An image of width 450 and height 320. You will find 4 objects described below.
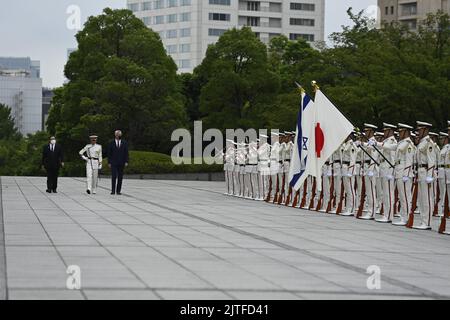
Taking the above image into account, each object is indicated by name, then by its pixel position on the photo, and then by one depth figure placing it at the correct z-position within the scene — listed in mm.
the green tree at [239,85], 57281
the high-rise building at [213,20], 128625
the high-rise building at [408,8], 107938
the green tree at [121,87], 57156
